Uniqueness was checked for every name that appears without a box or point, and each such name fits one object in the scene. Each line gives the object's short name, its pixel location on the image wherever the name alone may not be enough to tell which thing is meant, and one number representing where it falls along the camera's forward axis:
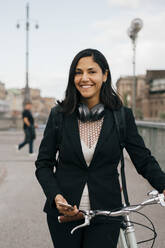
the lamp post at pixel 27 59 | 35.81
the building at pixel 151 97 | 117.81
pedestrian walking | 14.70
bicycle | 1.95
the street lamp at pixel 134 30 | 28.89
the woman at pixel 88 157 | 2.24
